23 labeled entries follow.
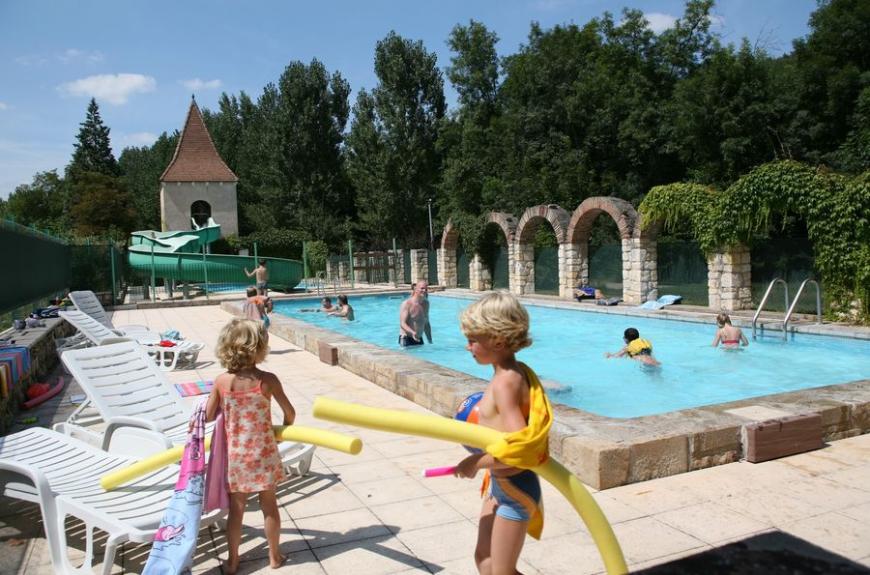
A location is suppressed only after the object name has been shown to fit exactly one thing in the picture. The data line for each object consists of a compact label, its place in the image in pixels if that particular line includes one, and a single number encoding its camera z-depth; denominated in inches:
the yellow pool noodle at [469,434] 78.6
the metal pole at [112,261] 835.4
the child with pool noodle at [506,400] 93.6
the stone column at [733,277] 618.8
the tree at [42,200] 2536.9
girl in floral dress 128.7
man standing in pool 486.6
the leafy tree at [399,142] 1658.5
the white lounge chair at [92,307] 444.8
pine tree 2381.9
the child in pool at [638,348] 412.9
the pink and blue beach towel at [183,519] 118.1
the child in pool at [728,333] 440.5
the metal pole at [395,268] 1172.9
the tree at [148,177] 2292.1
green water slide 965.2
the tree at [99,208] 1941.4
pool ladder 438.5
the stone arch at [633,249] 703.7
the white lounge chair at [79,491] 126.5
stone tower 1694.1
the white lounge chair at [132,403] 171.3
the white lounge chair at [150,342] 345.4
